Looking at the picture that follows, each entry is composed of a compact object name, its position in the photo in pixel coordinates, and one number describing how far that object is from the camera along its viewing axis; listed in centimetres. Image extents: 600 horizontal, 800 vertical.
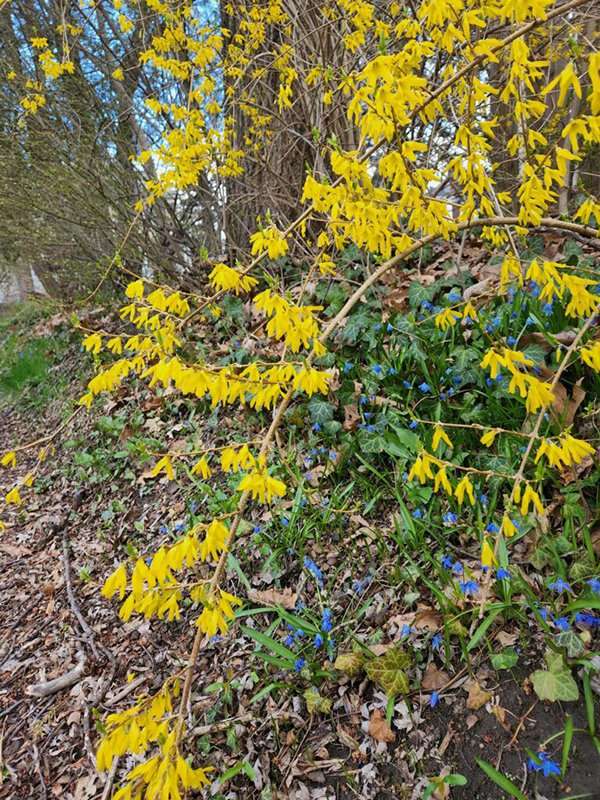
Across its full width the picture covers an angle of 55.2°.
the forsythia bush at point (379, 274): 52
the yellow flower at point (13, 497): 72
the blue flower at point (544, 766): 54
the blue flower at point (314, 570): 83
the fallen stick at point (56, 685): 85
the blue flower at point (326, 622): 75
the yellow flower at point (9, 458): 72
